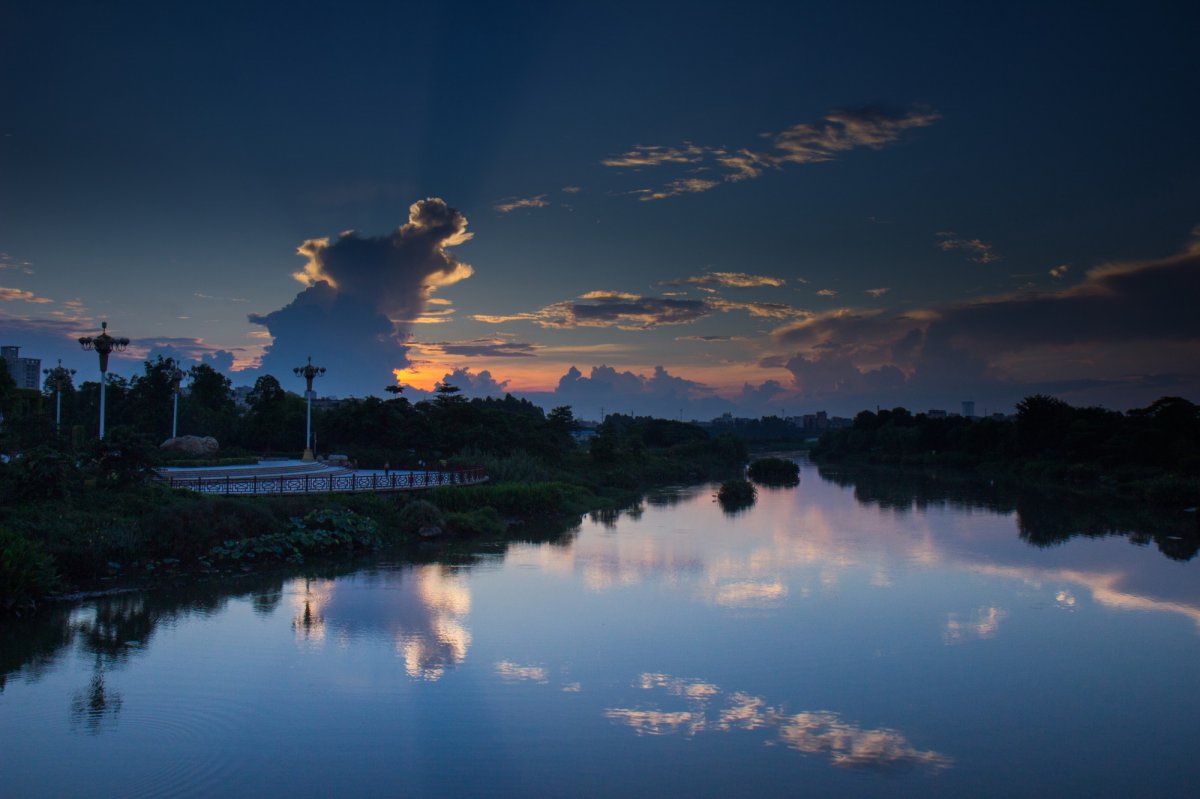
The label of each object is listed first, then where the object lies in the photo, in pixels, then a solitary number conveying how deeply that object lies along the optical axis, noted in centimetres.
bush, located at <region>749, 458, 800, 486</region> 6812
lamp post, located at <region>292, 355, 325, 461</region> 3862
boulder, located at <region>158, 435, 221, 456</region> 3794
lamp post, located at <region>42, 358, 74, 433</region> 4653
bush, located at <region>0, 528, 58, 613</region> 1588
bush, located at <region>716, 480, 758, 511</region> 4684
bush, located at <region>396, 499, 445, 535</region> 2823
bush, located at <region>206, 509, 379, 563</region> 2239
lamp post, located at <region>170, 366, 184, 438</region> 4244
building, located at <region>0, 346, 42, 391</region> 12210
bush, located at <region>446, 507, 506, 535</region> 2969
